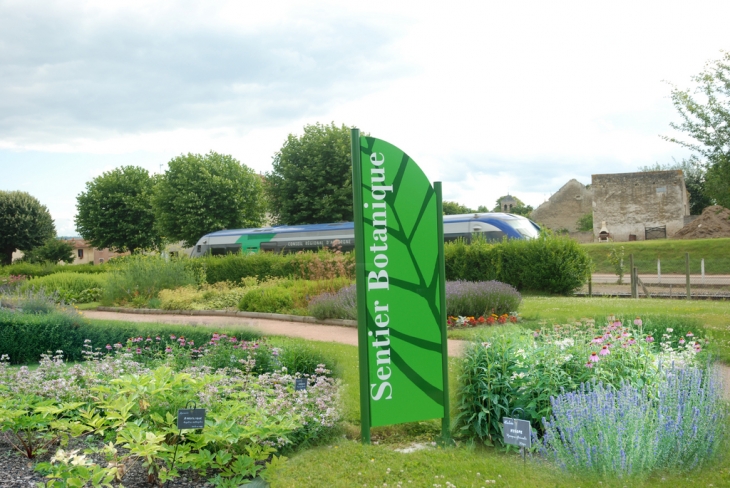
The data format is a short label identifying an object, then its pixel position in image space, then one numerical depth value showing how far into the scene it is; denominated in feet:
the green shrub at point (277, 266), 60.34
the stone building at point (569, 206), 189.26
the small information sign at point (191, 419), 14.37
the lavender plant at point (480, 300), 40.86
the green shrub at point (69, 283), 72.23
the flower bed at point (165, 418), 14.62
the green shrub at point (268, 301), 50.39
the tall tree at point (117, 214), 158.92
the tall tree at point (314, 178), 115.45
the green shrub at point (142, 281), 62.39
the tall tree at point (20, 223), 170.19
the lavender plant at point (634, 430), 14.08
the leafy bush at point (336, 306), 43.24
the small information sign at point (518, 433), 14.37
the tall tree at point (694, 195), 162.61
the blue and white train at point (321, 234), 77.56
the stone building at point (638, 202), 138.41
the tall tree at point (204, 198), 129.29
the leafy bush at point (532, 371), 17.60
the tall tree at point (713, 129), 47.16
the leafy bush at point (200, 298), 55.86
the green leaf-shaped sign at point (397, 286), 17.62
